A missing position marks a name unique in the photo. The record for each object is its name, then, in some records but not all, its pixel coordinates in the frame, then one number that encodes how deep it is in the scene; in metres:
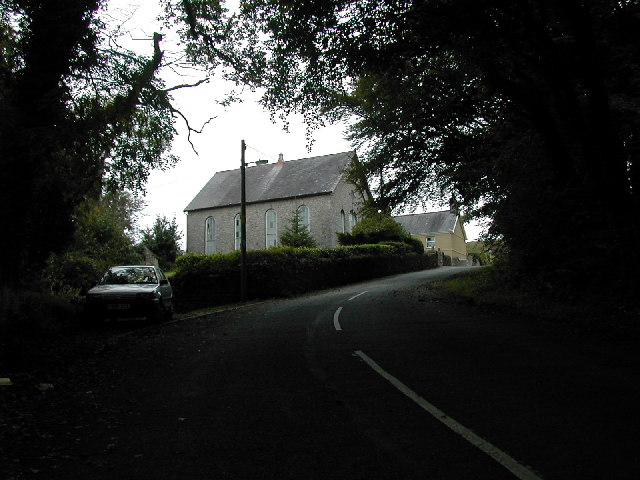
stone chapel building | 42.47
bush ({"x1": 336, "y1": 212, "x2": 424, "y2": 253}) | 37.72
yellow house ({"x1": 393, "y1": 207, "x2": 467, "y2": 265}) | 70.75
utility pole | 21.05
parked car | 12.59
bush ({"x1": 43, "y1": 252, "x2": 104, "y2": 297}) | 17.30
